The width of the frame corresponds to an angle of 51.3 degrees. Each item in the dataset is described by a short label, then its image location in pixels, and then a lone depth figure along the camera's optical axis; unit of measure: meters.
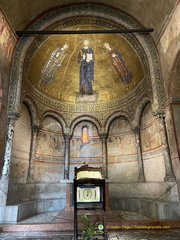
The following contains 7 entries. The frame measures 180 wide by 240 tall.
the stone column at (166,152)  8.32
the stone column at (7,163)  7.72
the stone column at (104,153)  12.82
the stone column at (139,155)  11.20
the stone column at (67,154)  12.79
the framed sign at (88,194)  5.13
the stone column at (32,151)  10.93
